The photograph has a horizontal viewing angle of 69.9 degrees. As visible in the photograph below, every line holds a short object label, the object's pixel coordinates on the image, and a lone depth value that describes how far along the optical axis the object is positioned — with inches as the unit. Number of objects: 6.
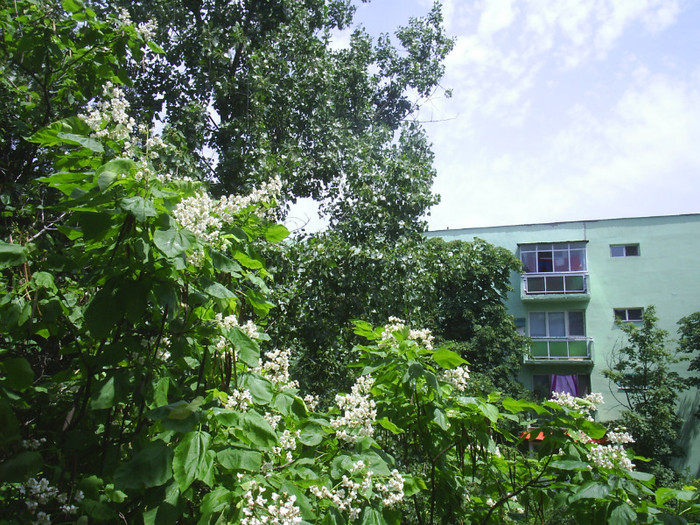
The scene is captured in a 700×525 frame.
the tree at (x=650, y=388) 780.6
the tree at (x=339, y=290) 287.4
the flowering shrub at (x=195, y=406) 62.3
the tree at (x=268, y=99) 295.7
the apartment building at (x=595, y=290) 943.7
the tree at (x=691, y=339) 839.7
